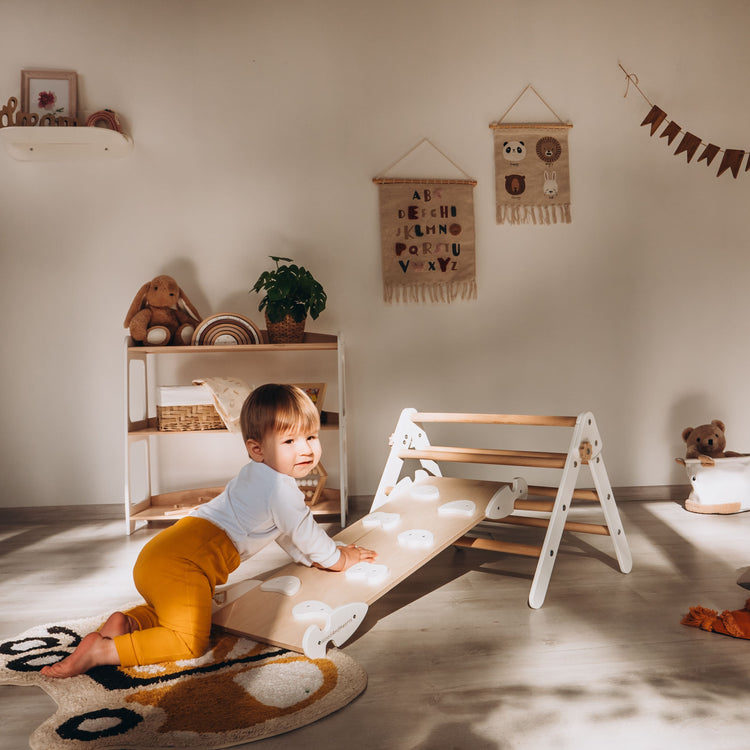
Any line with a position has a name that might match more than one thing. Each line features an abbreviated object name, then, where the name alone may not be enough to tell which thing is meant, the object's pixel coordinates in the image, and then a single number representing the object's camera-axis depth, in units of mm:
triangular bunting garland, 2553
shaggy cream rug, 1131
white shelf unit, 2766
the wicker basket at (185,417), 2621
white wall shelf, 2701
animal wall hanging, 2967
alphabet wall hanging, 2930
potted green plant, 2590
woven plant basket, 2664
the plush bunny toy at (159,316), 2658
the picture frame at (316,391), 2629
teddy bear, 2807
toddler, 1403
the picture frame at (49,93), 2812
